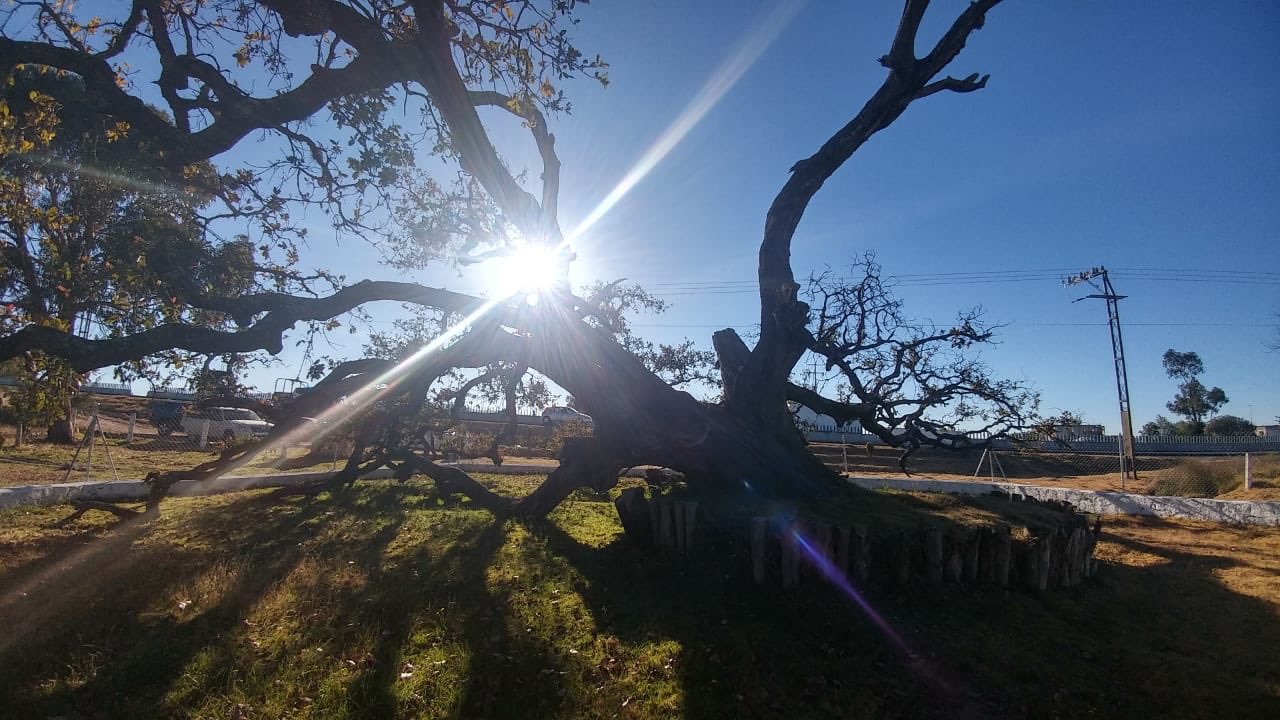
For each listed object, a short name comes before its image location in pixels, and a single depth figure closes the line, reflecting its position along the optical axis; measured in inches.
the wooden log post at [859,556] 240.5
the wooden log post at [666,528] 281.3
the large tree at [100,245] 300.2
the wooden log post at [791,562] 235.5
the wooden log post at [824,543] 234.8
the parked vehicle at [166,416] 1001.2
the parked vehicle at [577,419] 557.6
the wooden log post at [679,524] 275.4
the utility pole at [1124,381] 1014.5
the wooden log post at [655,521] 288.7
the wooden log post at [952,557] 256.5
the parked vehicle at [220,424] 975.0
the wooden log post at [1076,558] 284.2
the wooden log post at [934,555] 250.7
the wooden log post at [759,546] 240.1
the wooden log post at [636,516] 297.1
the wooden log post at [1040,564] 267.9
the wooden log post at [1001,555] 262.4
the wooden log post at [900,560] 245.8
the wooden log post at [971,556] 258.7
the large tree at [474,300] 289.0
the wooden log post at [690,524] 272.2
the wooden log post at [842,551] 237.8
